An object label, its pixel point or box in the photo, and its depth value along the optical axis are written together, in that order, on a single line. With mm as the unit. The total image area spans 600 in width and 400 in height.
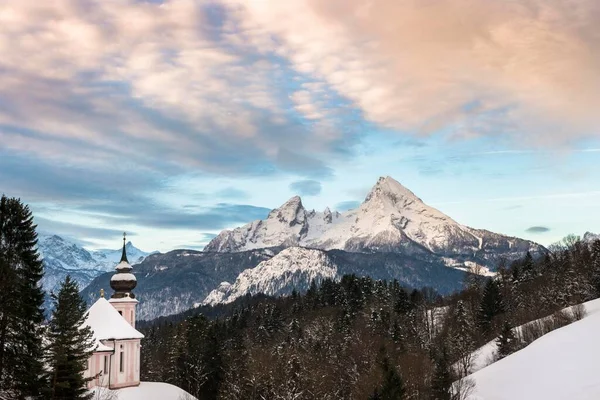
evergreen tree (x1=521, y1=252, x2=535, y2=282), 121319
